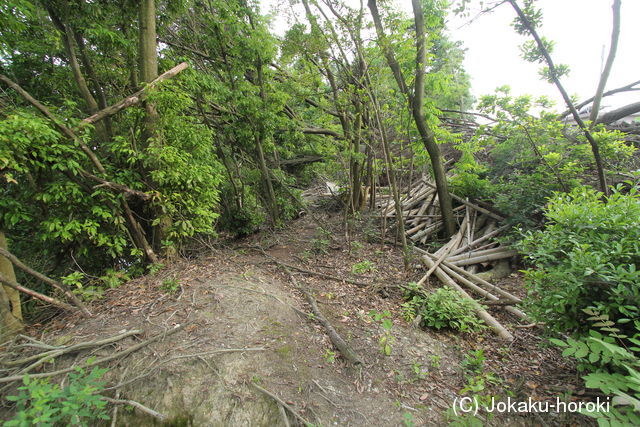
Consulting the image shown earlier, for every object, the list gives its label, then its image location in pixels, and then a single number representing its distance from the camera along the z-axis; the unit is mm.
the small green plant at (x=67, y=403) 1726
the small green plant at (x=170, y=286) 3780
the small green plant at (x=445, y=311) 3568
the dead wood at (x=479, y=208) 5995
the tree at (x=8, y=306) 2945
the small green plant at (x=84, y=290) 3474
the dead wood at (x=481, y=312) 3426
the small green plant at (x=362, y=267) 5203
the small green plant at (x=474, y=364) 2895
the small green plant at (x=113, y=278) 3953
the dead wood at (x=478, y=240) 5664
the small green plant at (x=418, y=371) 2855
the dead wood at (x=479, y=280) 3904
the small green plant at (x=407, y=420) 2301
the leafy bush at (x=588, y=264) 2059
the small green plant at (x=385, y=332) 3150
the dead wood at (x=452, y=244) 5034
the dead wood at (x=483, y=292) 3734
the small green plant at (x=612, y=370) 1525
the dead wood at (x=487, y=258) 5133
